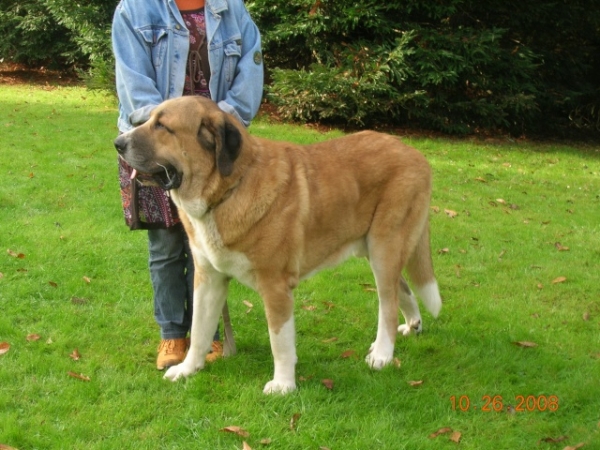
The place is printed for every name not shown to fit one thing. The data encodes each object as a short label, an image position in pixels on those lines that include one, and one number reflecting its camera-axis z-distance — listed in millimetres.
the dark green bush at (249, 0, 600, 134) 13562
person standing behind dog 4227
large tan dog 3861
